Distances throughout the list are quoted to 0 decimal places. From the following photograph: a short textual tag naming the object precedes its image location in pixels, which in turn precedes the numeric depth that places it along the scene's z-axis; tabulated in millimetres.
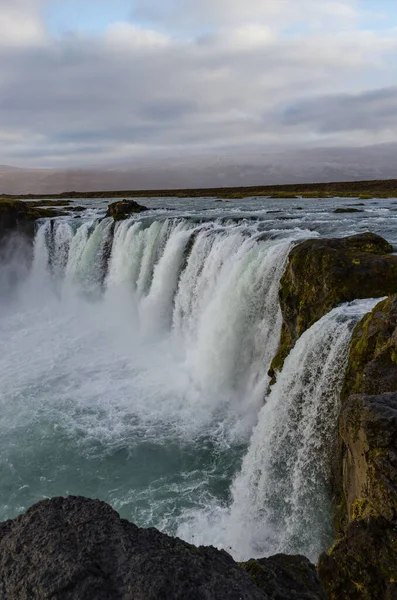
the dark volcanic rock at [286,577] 3623
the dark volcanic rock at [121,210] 29541
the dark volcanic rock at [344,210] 29312
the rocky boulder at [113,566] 3176
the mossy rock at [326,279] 10945
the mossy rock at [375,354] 6988
